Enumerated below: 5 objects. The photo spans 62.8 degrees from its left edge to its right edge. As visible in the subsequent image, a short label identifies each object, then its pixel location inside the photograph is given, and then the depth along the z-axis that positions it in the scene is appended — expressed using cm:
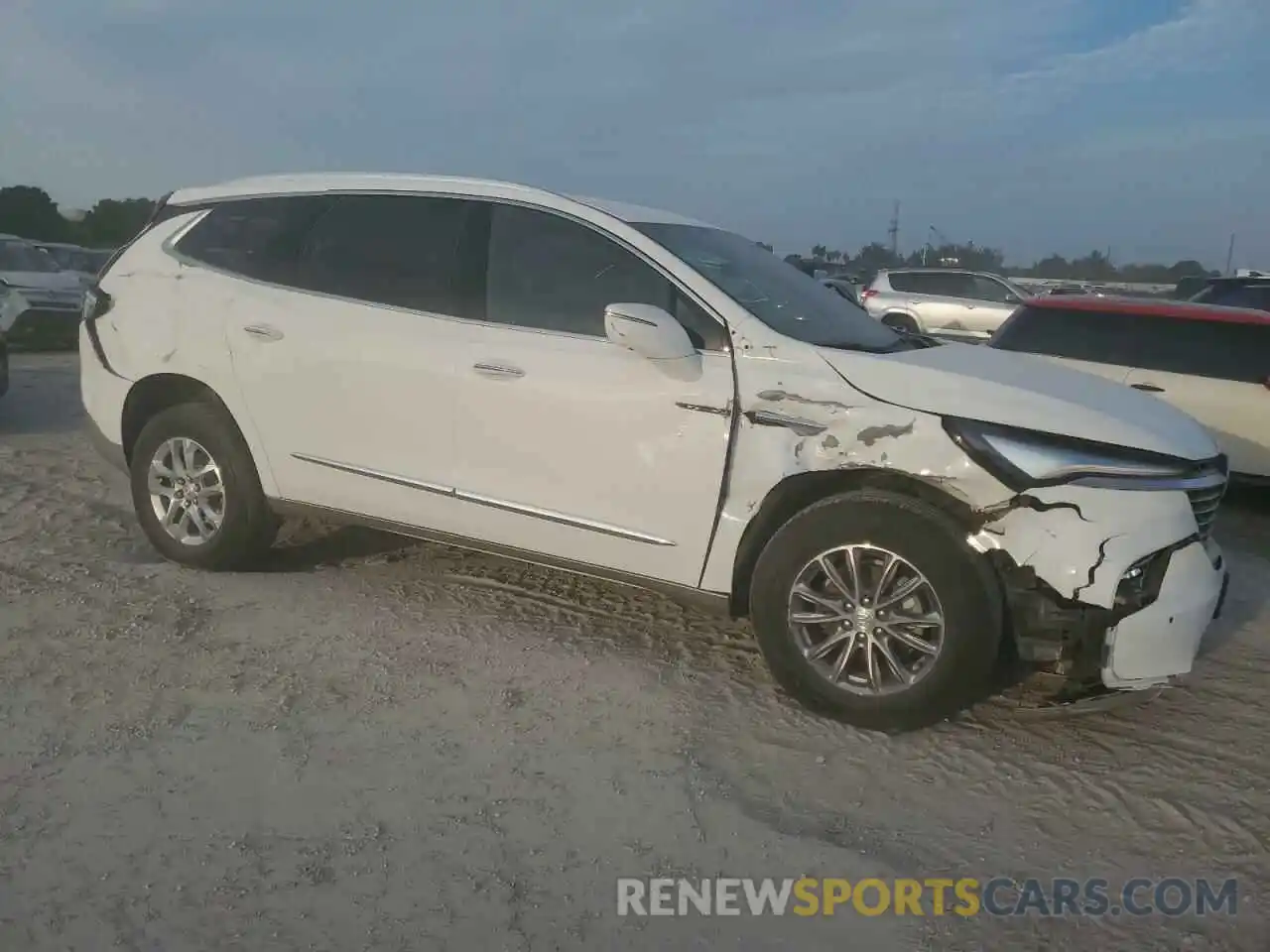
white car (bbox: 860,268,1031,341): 1766
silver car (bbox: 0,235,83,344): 1474
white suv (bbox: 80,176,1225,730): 343
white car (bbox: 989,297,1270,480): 718
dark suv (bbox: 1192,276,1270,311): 1267
